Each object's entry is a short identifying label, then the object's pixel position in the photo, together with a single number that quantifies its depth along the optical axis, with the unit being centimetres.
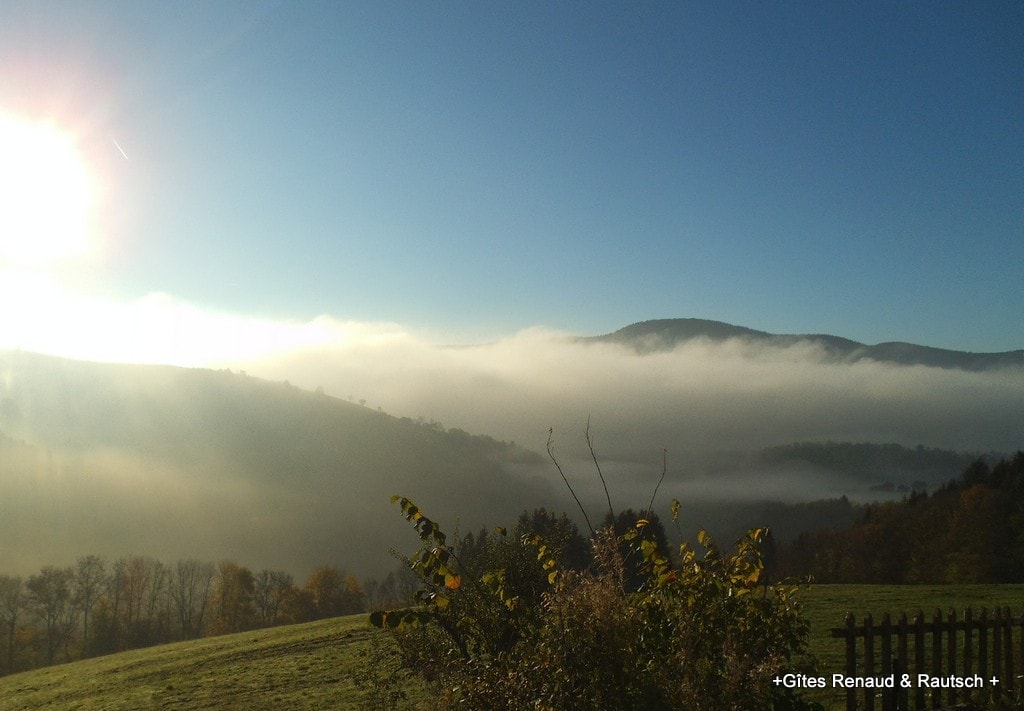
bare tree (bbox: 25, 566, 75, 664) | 8406
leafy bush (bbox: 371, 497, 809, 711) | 426
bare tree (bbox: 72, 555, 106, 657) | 9212
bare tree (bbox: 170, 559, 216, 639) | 9994
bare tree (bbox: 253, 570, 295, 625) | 10588
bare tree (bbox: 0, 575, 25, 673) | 7931
